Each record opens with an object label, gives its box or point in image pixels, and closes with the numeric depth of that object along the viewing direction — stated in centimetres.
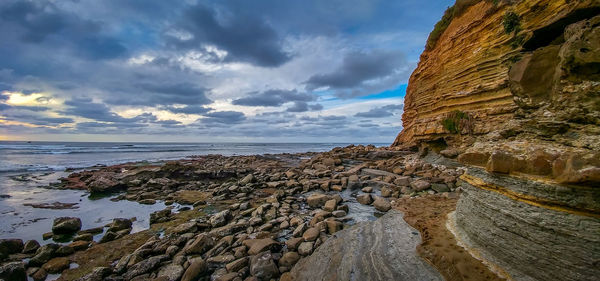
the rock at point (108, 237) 677
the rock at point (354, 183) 1113
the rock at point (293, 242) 543
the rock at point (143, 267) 491
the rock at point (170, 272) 468
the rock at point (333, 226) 612
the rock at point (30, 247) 605
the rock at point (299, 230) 609
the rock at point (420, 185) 962
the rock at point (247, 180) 1322
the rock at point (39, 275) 506
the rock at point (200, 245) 568
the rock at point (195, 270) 462
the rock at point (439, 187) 934
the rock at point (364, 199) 870
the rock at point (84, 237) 675
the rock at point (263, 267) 445
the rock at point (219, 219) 750
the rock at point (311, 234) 563
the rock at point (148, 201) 1095
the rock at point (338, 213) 728
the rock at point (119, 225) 742
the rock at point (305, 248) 512
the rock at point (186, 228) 696
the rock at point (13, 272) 468
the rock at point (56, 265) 536
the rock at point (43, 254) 553
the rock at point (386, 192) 945
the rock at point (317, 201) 881
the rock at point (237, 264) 477
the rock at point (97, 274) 474
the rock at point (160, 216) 835
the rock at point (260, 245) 527
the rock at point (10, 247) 577
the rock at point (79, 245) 626
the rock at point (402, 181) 1061
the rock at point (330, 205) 784
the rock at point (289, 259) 483
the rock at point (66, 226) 739
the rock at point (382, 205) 788
